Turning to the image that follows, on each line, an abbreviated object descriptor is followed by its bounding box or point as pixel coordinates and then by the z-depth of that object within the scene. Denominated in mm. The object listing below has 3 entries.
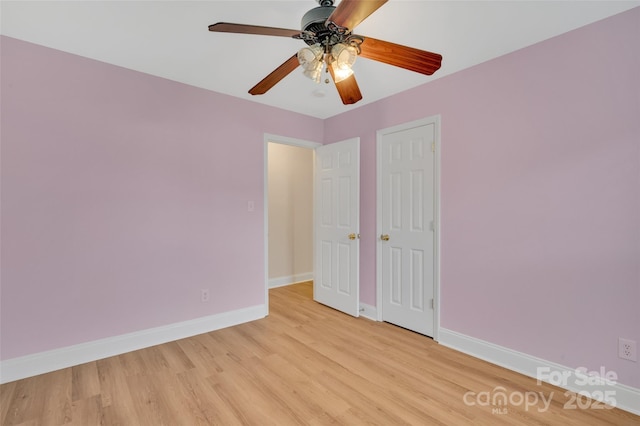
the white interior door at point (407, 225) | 2859
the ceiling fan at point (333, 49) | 1438
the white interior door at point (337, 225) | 3426
